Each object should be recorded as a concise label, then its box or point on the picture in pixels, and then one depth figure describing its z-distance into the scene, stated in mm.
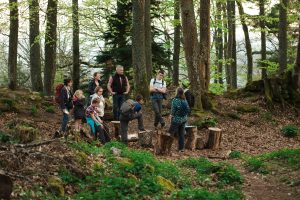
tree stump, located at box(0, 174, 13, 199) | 6547
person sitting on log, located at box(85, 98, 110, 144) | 12859
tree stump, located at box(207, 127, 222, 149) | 14336
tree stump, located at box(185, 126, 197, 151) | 14153
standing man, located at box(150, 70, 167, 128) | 15273
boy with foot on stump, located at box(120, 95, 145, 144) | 13188
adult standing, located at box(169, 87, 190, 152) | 13148
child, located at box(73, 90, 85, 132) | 13109
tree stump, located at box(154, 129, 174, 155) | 12453
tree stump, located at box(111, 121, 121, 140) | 14676
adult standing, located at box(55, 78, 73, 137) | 13875
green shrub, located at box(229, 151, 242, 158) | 13009
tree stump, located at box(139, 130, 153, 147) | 13531
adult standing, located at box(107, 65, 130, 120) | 15492
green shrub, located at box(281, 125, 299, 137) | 16938
